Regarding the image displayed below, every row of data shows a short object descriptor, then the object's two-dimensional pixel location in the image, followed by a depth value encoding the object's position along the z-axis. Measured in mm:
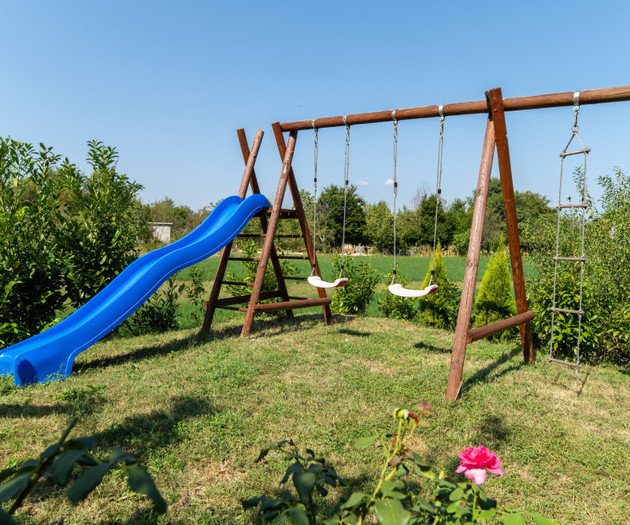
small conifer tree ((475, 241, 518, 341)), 6906
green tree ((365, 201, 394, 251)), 45469
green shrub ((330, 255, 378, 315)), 8898
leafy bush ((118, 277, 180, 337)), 7088
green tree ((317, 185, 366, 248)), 42188
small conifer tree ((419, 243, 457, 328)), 7727
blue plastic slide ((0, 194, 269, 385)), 4410
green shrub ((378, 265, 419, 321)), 8406
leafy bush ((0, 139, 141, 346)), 5453
